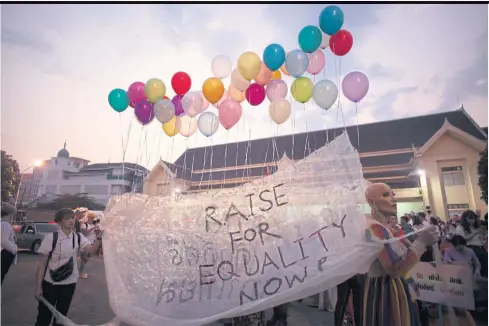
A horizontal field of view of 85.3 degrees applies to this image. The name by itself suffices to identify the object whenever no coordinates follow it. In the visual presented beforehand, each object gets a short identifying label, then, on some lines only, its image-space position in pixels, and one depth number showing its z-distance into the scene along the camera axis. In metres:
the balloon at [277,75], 7.42
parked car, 12.56
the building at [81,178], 47.56
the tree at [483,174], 15.20
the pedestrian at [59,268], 3.11
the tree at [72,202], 36.91
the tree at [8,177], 25.02
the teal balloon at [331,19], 5.61
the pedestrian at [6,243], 4.71
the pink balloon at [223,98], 7.79
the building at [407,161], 18.38
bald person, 2.18
